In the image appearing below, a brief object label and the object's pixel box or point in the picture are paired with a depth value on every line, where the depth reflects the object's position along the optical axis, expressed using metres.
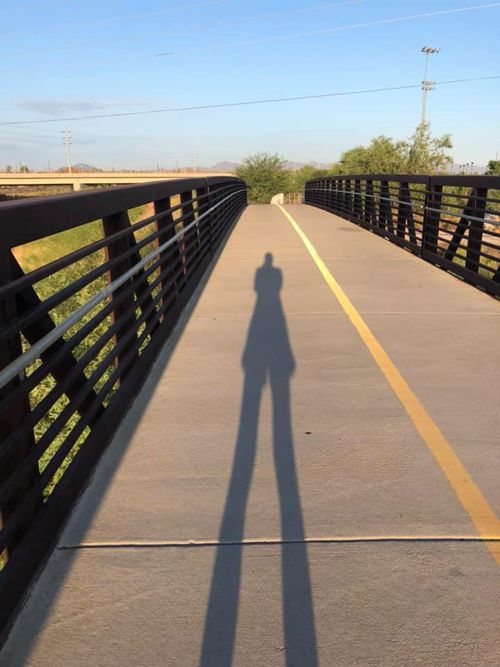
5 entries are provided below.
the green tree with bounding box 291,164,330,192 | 118.12
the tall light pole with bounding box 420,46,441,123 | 70.12
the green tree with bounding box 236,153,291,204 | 80.75
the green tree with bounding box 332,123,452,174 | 62.16
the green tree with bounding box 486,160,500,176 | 114.54
